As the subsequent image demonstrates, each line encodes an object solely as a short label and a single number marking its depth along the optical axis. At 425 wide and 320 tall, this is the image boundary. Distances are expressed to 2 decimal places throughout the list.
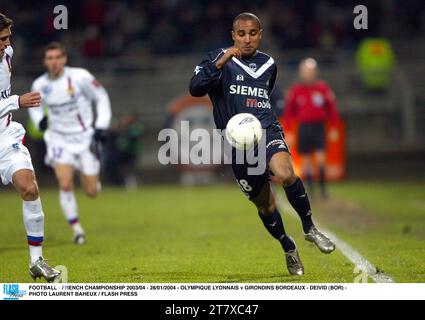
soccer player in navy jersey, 16.86
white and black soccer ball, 16.94
